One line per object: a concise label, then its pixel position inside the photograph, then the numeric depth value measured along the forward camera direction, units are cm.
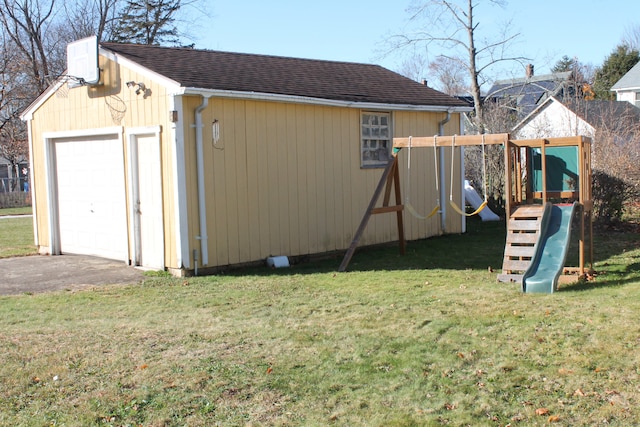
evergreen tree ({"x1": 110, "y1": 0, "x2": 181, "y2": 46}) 3572
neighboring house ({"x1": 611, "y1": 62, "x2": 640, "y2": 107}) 3948
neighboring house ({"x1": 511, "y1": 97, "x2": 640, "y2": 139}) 2195
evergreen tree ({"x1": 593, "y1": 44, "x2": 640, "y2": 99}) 4459
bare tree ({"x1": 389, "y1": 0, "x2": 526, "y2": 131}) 2441
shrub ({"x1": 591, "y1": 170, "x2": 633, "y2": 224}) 1420
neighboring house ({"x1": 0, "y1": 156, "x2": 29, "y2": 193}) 3464
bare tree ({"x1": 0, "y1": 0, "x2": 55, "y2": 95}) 3288
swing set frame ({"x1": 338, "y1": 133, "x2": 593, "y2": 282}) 892
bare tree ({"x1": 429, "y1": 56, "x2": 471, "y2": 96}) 3421
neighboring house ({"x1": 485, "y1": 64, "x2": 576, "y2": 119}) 2669
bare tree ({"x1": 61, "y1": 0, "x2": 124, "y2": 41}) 3622
